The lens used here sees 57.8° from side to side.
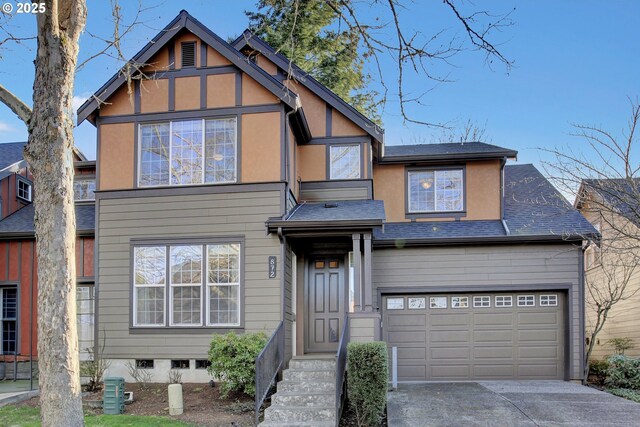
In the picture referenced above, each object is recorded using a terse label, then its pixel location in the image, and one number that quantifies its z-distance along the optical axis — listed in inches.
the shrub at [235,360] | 366.3
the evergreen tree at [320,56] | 738.2
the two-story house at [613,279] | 410.6
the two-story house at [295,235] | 425.4
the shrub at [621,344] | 538.9
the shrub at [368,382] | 332.2
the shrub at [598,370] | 490.7
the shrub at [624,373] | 442.6
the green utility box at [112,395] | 350.6
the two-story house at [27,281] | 479.8
